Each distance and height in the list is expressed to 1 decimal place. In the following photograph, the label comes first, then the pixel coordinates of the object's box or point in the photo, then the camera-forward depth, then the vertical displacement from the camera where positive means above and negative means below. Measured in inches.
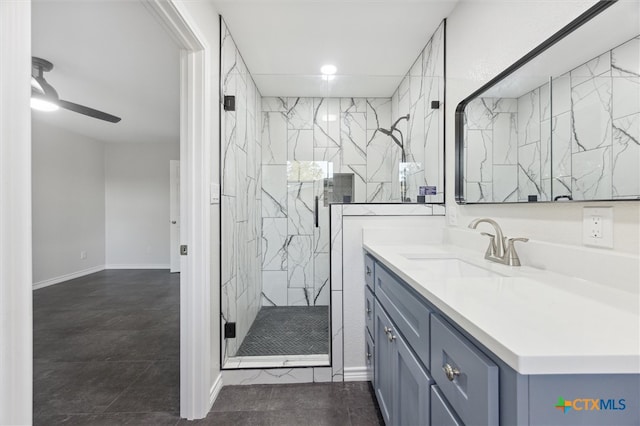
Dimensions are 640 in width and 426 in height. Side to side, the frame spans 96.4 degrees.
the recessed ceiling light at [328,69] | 100.4 +50.7
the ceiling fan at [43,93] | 93.8 +39.2
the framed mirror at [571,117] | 32.1 +13.5
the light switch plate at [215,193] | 66.4 +4.2
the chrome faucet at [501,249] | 46.5 -6.6
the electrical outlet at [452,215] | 70.8 -1.1
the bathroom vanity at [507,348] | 19.2 -11.0
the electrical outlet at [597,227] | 34.5 -2.0
